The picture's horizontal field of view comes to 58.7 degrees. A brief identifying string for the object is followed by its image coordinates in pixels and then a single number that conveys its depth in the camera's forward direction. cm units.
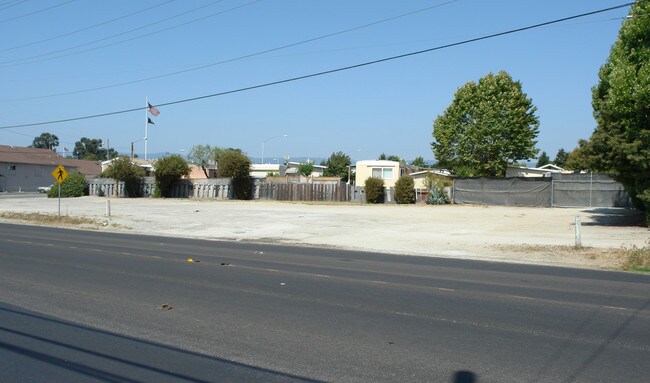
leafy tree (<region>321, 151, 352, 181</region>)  8881
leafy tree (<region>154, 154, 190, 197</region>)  5422
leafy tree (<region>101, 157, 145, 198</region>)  5519
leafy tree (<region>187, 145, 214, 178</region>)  11912
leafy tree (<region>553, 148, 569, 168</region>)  11812
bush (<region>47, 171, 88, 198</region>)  5706
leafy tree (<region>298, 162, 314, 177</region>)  8162
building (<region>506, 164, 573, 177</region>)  6269
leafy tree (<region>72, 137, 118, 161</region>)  17962
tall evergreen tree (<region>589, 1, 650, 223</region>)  2098
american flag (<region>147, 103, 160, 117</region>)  5379
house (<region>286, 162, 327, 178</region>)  8709
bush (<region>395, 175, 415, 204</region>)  4531
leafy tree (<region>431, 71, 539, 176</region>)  5444
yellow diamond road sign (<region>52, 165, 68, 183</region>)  3272
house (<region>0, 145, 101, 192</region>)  7988
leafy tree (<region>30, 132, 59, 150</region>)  17550
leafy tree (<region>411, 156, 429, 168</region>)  11526
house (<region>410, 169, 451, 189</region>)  4689
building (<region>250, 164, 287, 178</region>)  9418
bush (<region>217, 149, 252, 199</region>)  5141
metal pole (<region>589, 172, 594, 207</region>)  3906
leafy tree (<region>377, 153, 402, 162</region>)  10691
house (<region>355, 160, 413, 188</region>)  5681
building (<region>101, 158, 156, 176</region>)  7186
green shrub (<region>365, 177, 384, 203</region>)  4669
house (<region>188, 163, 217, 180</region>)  7925
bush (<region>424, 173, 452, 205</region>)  4462
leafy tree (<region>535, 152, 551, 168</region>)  12322
